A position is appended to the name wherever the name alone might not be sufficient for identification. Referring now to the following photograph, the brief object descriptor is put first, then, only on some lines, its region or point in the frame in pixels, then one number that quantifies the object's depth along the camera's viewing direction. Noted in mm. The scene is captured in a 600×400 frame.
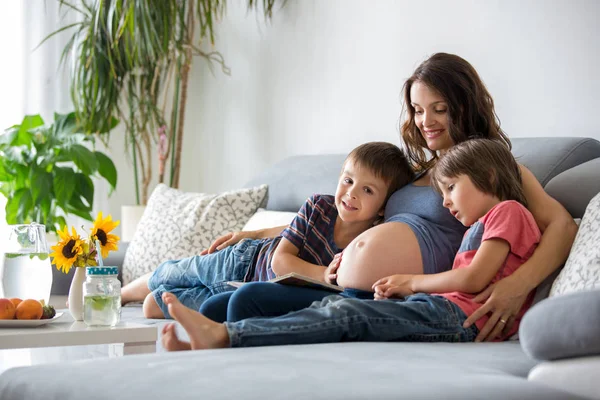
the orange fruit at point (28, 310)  3206
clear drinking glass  3178
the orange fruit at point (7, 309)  3198
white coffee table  3091
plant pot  5322
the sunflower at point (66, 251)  3366
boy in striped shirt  3527
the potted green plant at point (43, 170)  5346
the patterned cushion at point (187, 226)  4340
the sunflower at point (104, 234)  3411
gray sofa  2434
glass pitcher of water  3312
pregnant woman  3085
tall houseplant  5050
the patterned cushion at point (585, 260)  2945
